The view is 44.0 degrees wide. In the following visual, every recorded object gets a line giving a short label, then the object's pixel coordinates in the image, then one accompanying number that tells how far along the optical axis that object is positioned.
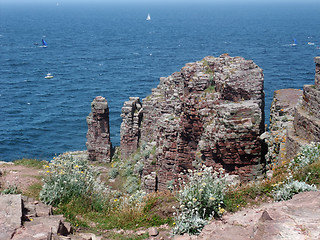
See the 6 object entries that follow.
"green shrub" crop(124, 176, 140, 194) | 28.83
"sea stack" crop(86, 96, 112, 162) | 38.44
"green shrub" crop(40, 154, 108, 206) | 13.34
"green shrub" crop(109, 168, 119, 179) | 33.53
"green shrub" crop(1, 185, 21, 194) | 13.64
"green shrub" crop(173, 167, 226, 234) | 10.45
